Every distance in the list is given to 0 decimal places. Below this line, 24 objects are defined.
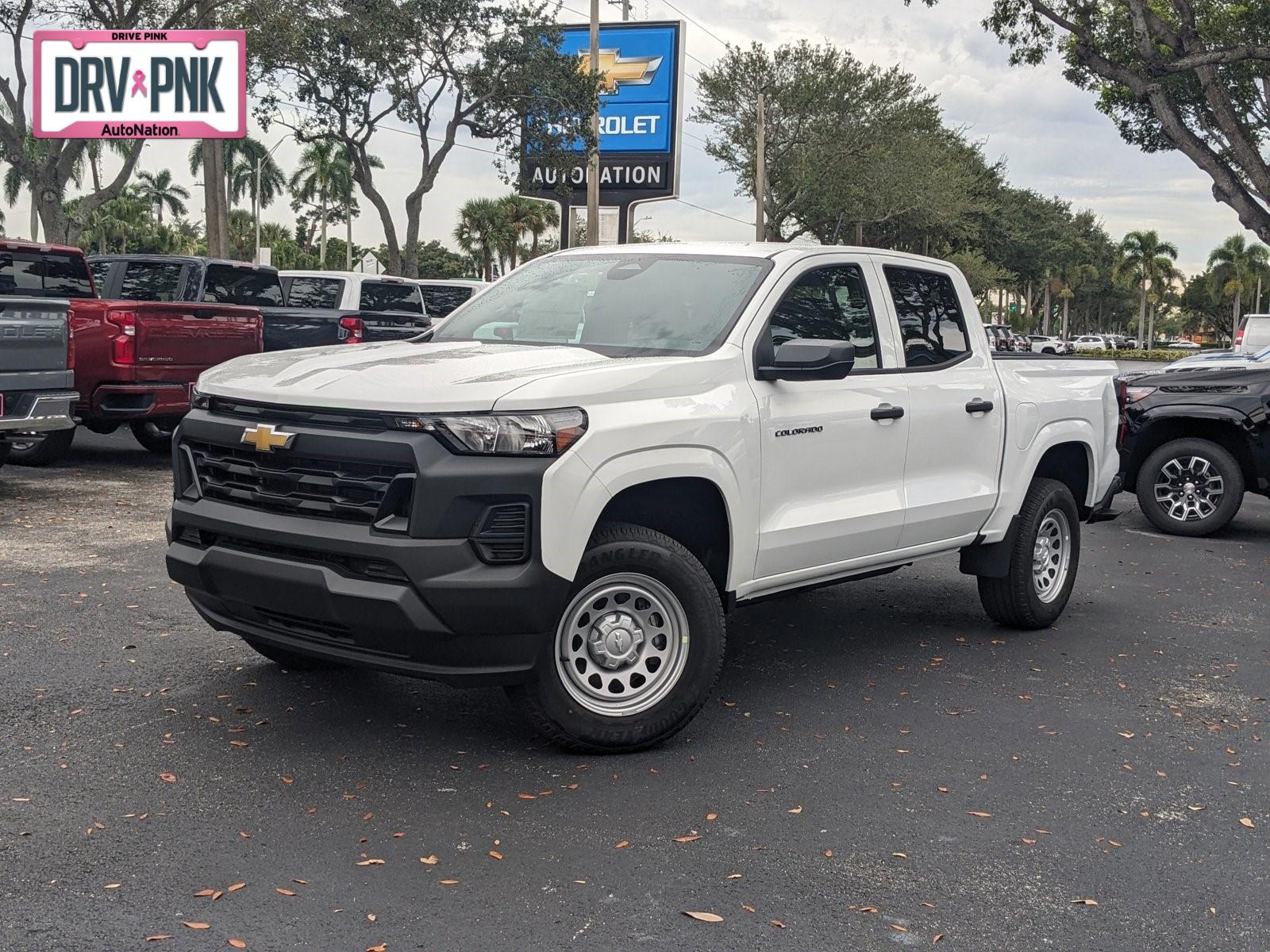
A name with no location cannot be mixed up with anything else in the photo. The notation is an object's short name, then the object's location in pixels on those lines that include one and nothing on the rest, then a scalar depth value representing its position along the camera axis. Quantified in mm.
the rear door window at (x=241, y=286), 13992
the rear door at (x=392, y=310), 15883
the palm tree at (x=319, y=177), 80750
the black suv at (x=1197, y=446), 10859
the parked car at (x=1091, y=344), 78688
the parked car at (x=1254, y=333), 28312
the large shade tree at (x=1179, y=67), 19734
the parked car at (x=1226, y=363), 11836
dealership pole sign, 37406
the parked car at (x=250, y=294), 13812
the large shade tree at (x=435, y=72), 27688
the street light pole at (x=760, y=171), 41956
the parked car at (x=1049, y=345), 67938
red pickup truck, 11812
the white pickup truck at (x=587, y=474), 4441
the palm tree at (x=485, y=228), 80438
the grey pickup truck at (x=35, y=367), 9734
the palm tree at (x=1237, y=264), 103188
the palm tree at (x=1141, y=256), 98750
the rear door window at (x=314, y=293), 17516
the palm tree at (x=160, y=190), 96938
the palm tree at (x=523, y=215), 79938
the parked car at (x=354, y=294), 17312
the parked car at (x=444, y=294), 19047
